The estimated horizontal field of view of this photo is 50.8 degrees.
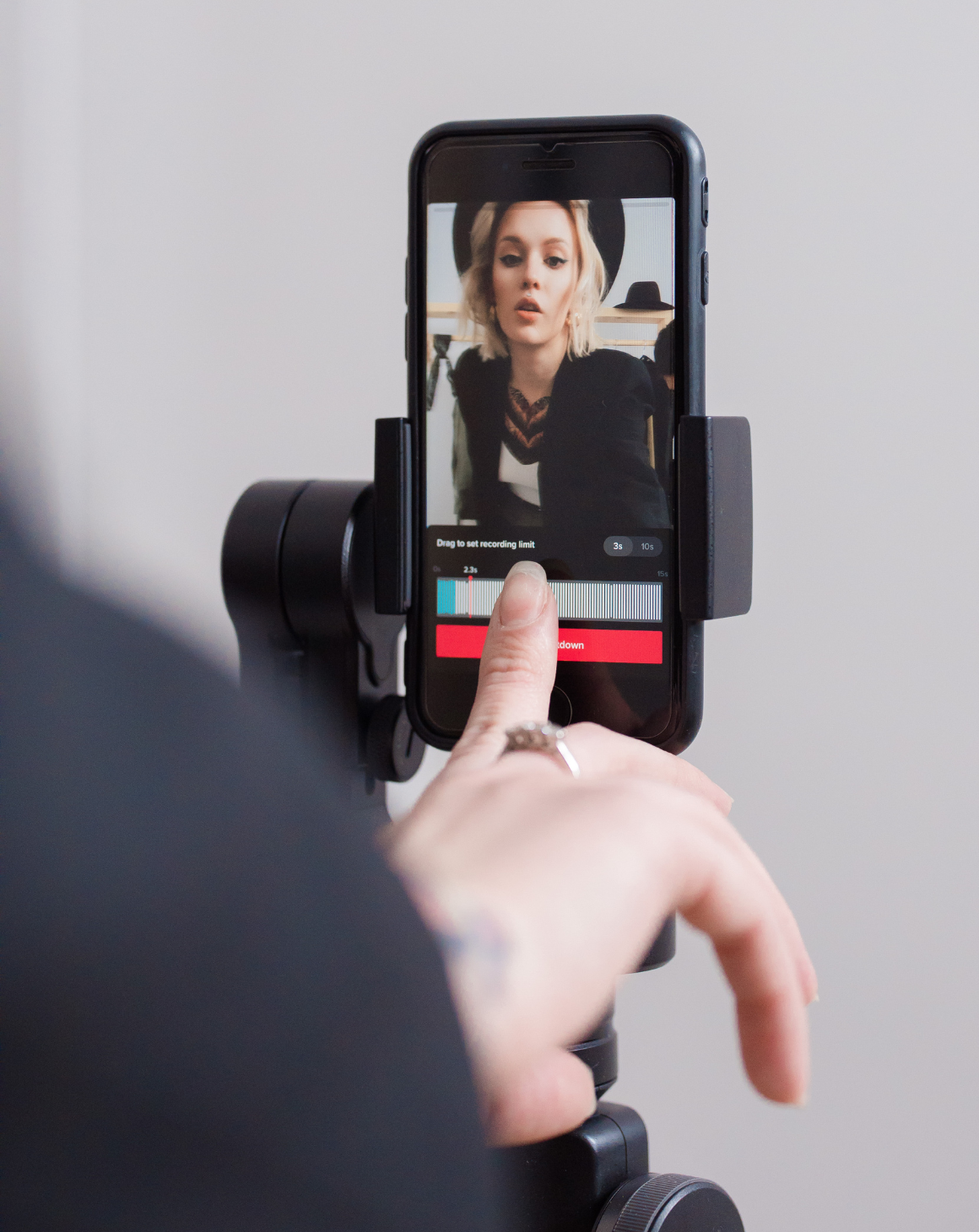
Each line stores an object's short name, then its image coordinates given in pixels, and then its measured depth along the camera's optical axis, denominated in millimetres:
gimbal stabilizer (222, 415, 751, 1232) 453
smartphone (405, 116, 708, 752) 532
